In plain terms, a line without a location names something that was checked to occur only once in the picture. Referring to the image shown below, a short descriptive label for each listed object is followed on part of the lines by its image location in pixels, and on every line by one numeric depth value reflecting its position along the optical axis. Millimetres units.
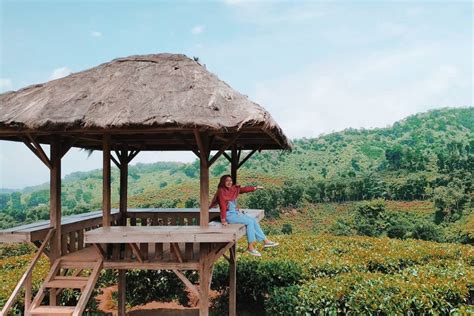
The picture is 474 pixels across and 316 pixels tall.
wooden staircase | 6133
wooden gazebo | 6074
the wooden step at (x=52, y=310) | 6090
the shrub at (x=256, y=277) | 10352
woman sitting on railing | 7394
